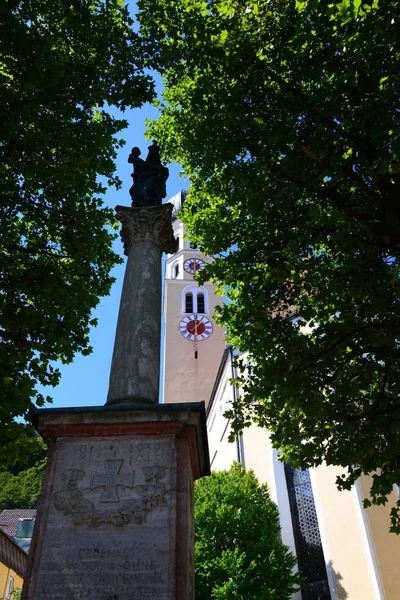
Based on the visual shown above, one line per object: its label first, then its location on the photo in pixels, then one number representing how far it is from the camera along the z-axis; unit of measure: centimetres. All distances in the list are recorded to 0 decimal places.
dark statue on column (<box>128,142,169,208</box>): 739
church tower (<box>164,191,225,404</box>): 3713
